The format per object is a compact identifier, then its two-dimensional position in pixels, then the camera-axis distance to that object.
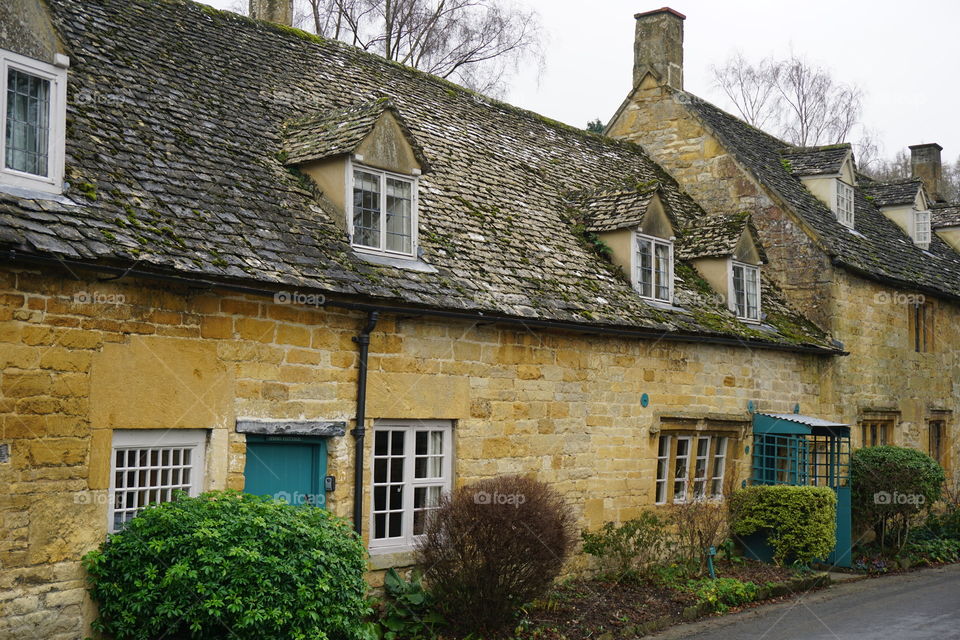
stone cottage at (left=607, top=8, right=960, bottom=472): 18.48
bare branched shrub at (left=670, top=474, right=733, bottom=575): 14.05
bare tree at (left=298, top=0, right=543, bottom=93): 25.61
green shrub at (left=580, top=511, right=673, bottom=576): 12.92
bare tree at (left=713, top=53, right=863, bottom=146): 39.13
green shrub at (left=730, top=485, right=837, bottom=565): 14.93
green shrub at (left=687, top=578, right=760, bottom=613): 12.56
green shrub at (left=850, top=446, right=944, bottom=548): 17.03
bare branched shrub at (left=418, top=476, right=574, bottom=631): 9.90
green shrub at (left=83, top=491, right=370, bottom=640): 7.91
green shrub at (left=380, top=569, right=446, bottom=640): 10.05
